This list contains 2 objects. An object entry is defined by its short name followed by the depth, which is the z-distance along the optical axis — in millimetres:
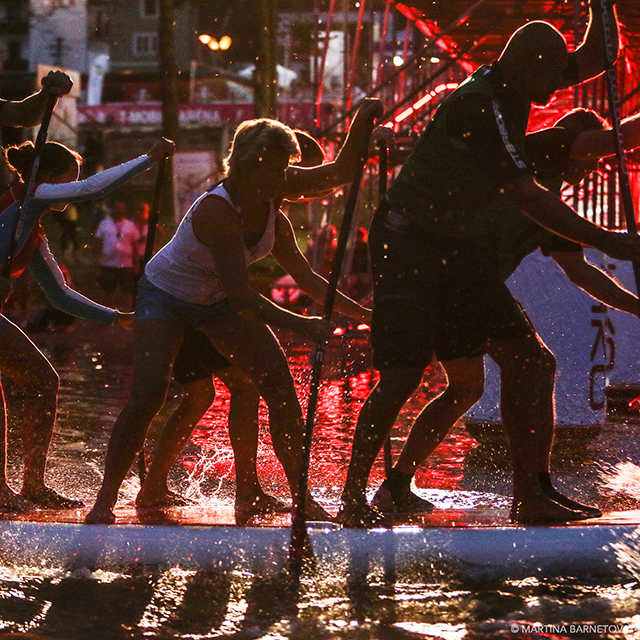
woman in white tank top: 8883
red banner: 76044
